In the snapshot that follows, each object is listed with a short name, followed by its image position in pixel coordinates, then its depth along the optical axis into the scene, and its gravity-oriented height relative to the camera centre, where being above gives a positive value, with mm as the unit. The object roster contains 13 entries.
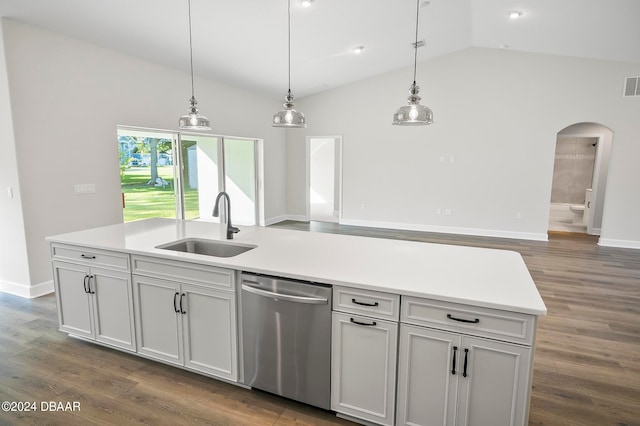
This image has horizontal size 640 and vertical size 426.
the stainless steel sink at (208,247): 2641 -611
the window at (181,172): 4785 -63
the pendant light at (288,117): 2654 +395
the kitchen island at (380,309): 1627 -763
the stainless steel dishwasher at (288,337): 1953 -979
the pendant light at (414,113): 2316 +381
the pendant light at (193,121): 2943 +395
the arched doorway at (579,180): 7012 -206
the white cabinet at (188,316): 2203 -978
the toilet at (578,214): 8578 -1074
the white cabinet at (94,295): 2512 -958
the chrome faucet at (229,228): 2635 -465
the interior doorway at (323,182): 8599 -330
